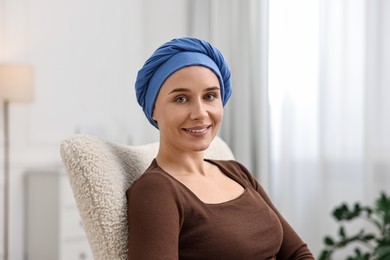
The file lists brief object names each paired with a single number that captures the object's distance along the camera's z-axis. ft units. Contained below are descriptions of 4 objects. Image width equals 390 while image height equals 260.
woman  6.32
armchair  6.49
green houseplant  9.75
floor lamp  14.39
